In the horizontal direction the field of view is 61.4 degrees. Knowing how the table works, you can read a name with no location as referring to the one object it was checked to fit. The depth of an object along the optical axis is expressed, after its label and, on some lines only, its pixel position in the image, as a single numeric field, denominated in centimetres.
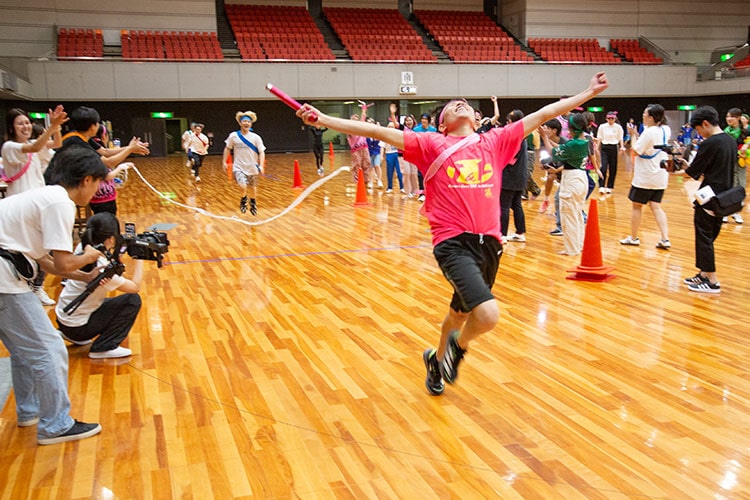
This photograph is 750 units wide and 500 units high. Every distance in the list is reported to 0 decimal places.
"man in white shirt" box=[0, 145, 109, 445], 316
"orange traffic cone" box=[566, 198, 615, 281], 680
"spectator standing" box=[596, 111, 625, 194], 1371
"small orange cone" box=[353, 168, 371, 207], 1337
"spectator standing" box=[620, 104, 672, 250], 777
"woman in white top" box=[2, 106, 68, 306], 583
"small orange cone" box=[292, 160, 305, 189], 1655
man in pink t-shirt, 357
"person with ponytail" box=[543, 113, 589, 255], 759
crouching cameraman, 465
